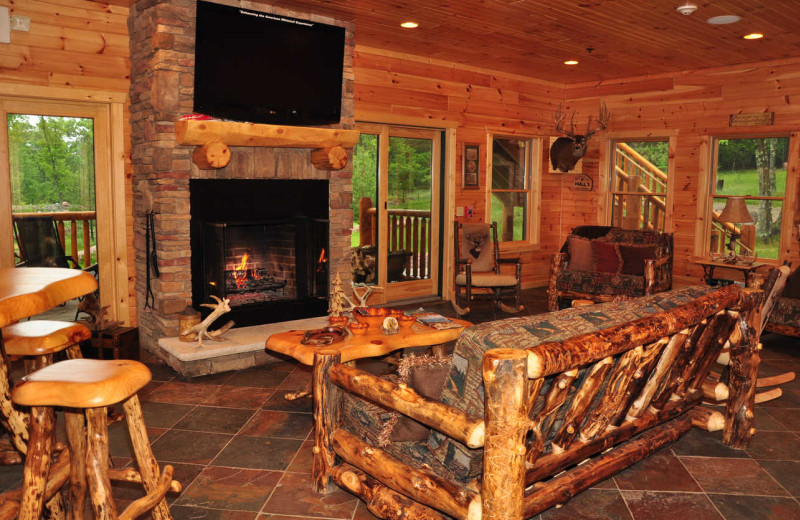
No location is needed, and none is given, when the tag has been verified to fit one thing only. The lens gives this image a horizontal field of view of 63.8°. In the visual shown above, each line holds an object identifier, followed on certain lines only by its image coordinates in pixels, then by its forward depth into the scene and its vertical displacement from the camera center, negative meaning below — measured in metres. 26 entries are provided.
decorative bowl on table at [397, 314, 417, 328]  4.10 -0.78
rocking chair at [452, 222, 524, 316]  6.52 -0.75
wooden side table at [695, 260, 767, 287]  6.23 -0.63
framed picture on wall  7.38 +0.37
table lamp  6.38 -0.09
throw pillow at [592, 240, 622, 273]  6.54 -0.57
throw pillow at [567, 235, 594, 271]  6.70 -0.56
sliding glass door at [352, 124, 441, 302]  6.70 -0.13
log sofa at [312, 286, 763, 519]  1.98 -0.76
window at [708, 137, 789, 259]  6.83 +0.18
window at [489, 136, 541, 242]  7.96 +0.17
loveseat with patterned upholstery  6.29 -0.65
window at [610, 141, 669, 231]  7.88 +0.22
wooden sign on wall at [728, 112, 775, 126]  6.69 +0.89
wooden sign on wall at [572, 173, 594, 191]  8.37 +0.23
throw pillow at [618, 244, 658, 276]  6.40 -0.55
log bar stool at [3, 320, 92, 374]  2.48 -0.57
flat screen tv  4.55 +0.97
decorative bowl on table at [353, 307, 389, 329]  4.00 -0.73
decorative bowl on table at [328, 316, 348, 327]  3.97 -0.76
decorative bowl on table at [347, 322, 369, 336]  3.88 -0.79
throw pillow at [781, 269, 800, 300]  5.48 -0.71
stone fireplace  4.46 +0.20
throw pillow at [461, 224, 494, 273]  7.00 -0.51
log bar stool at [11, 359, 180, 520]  1.87 -0.69
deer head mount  7.84 +0.68
